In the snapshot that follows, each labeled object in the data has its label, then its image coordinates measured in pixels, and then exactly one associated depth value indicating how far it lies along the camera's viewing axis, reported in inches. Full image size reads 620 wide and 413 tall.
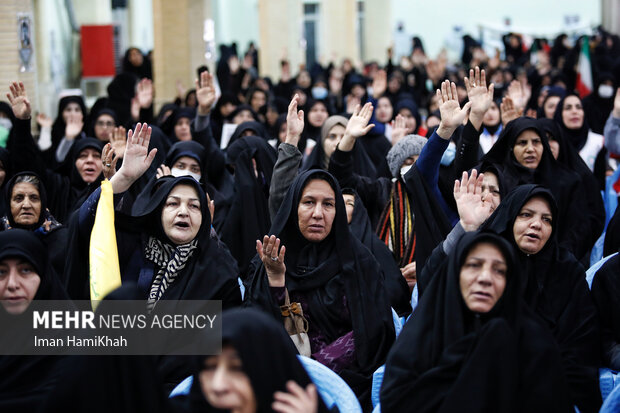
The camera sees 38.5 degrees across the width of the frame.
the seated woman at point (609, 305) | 139.3
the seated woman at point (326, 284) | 142.3
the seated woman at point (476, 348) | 106.7
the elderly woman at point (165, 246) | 147.8
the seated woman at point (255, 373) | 91.4
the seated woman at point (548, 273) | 135.0
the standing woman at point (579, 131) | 264.2
